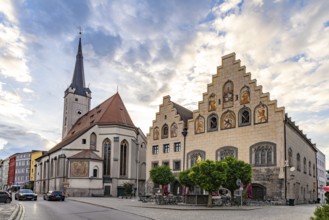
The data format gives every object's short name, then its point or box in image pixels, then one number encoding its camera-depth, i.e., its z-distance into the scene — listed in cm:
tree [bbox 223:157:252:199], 3344
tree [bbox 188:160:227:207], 3039
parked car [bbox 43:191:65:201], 4198
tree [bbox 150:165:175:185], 4278
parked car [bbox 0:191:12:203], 3419
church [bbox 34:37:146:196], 6384
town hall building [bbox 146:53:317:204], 3950
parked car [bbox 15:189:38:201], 4253
